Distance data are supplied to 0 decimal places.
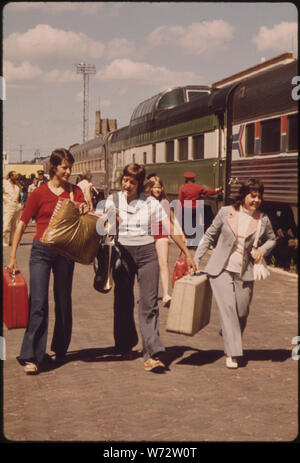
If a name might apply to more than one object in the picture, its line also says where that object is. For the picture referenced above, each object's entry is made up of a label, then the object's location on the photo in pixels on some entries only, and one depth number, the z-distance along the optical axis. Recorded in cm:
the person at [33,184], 2248
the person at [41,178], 1843
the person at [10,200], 1641
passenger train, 1361
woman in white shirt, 657
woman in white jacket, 673
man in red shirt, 1472
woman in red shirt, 631
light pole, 5606
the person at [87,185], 1557
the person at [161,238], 987
